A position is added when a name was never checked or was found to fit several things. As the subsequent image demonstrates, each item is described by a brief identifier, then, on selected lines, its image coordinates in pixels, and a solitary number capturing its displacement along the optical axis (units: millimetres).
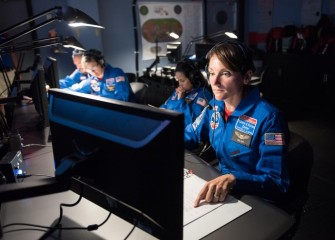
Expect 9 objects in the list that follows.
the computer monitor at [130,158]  591
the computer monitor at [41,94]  1520
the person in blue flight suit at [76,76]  3512
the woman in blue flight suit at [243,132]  1045
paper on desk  839
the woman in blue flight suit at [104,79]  2910
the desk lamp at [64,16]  1166
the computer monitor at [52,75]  1801
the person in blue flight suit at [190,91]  2221
